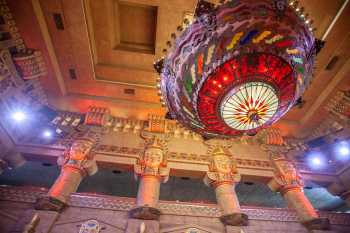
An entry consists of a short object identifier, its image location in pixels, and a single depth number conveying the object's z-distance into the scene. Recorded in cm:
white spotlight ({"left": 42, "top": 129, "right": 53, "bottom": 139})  662
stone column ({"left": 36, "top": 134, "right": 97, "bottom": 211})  472
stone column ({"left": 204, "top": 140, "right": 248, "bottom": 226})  506
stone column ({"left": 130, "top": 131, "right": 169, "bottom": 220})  485
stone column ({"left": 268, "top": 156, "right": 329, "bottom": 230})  525
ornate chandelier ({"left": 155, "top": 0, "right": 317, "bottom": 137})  259
